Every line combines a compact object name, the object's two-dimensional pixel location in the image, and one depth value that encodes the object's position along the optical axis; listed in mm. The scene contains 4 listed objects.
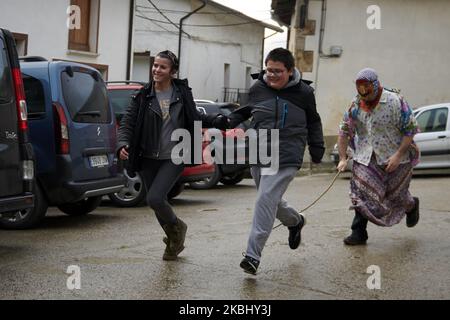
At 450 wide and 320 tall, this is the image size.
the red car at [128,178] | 10781
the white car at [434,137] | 16219
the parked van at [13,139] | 6906
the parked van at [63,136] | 8609
